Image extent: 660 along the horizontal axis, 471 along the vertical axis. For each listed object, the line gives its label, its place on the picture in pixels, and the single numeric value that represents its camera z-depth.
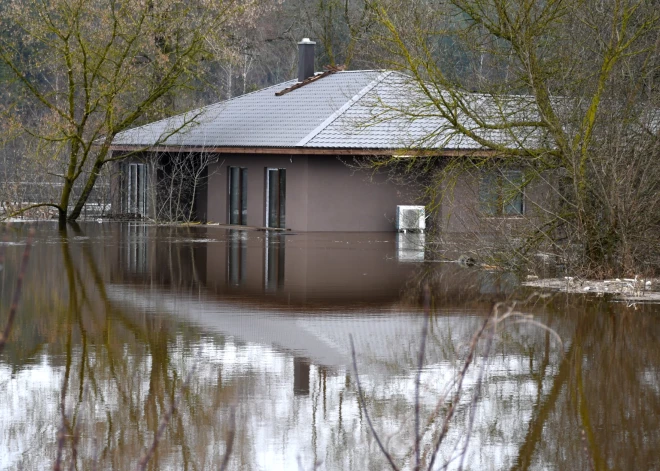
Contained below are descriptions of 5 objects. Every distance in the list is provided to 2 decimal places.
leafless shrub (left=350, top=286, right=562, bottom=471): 8.41
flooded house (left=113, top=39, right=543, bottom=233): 65.37
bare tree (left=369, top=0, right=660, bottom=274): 36.06
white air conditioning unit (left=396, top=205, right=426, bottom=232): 65.44
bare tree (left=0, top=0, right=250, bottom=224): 64.37
